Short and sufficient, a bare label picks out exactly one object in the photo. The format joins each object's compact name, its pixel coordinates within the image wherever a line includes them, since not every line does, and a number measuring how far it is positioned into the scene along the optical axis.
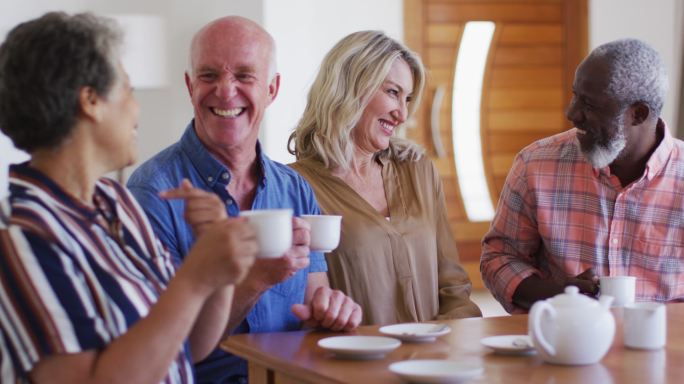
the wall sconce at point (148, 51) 4.31
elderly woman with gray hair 1.43
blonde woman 2.76
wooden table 1.67
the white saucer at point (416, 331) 1.96
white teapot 1.72
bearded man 2.73
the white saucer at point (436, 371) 1.58
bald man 2.28
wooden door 6.07
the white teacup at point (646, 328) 1.90
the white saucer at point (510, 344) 1.82
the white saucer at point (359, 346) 1.79
